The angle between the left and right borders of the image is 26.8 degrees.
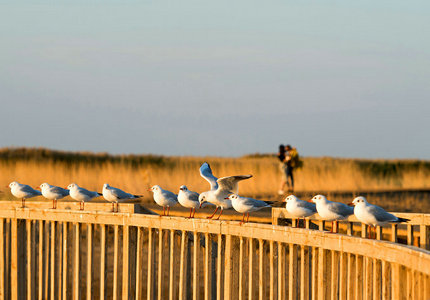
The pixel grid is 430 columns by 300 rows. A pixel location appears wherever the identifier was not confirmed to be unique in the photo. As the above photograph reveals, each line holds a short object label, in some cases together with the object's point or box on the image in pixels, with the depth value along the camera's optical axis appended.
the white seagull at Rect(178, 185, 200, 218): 13.62
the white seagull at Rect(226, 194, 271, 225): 12.84
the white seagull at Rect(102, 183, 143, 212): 14.77
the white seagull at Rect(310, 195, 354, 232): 11.41
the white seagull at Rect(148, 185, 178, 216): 14.12
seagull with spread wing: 13.42
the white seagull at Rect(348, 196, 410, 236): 10.87
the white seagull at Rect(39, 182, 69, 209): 15.57
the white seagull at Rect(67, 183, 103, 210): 15.27
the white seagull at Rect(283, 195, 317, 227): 12.09
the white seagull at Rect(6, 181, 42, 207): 16.09
